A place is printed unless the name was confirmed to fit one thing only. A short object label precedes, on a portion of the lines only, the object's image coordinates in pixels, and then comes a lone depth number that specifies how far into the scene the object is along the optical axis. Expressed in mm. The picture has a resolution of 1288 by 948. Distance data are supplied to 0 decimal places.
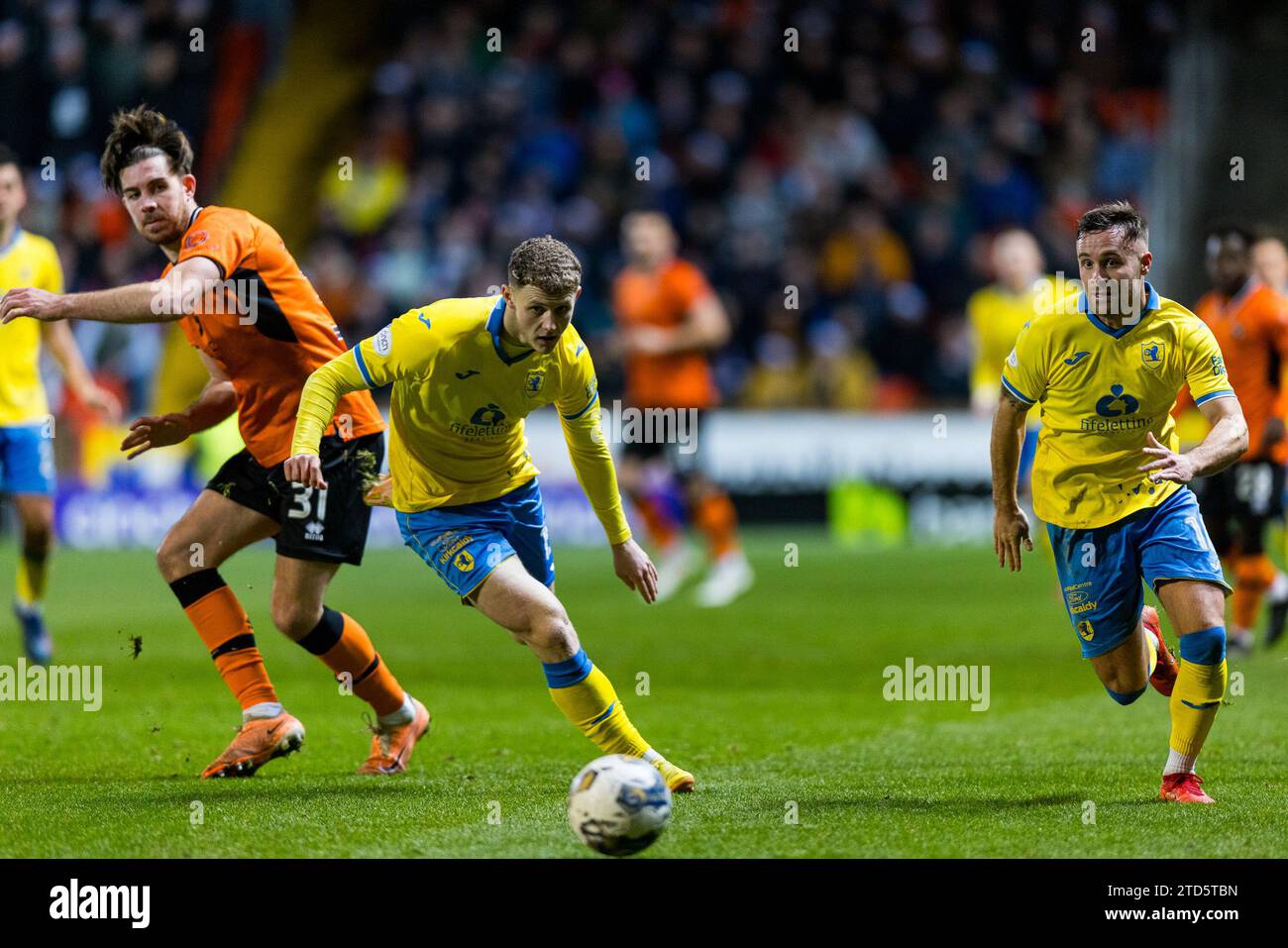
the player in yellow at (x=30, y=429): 18687
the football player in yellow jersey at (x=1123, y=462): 11148
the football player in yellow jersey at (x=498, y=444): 10922
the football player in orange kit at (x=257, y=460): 12320
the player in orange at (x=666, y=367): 26031
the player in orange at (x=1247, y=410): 18172
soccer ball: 9492
